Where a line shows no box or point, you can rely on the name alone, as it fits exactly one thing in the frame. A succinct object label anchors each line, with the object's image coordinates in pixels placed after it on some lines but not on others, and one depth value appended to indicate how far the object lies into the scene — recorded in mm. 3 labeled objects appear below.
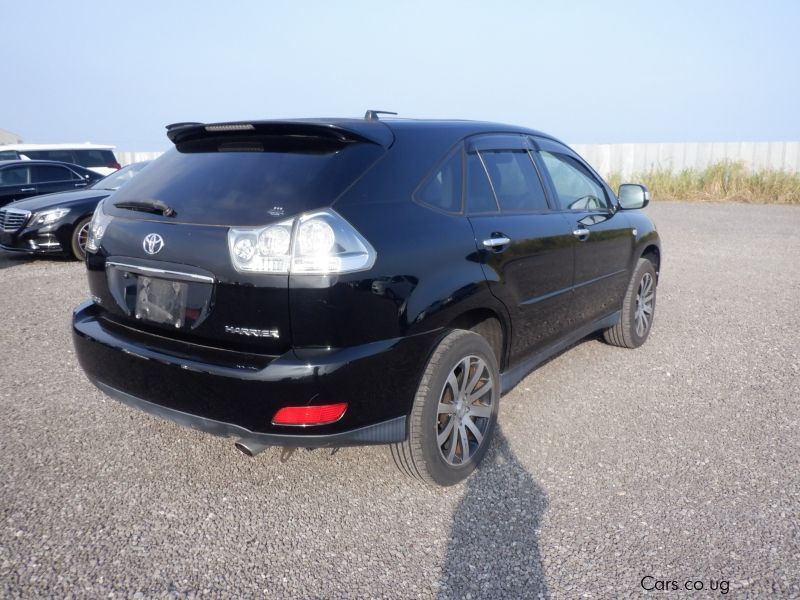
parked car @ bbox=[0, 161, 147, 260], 9078
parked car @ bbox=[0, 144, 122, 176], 16078
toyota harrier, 2527
